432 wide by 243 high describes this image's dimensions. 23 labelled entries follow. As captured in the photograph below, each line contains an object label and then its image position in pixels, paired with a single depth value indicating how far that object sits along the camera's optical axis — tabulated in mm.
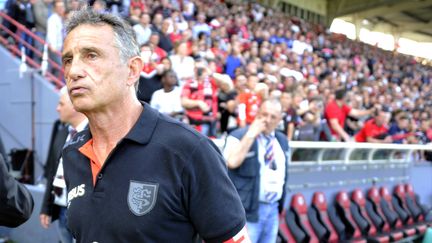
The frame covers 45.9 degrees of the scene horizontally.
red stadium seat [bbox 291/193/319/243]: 5996
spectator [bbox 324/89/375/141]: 8157
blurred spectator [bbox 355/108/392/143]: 8695
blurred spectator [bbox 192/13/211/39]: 10664
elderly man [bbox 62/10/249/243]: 1456
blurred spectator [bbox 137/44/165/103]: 6551
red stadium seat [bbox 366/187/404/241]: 7402
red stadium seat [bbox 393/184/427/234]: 8023
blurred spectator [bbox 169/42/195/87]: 7082
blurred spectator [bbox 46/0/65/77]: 7250
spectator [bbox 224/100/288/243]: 3971
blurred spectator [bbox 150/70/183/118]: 6172
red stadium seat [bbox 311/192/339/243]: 6375
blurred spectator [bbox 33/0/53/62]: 7969
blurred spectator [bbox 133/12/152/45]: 7918
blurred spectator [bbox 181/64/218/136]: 6172
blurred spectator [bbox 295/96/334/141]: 7266
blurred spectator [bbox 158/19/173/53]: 8289
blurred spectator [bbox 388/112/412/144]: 10000
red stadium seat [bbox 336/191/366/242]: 6863
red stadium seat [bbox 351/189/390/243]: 7023
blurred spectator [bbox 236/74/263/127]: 6210
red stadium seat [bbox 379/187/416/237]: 7752
